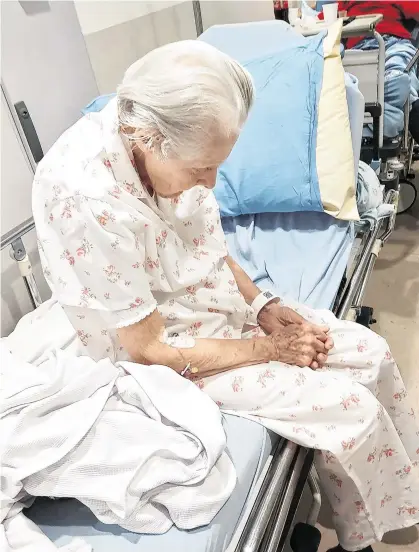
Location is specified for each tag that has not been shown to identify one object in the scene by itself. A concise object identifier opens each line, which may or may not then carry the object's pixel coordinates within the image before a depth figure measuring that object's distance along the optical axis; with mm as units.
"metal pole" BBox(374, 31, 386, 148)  1863
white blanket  815
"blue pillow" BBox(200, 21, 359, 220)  1629
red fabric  2715
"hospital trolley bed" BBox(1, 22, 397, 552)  848
